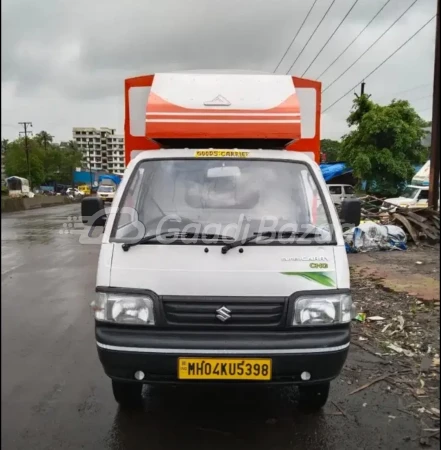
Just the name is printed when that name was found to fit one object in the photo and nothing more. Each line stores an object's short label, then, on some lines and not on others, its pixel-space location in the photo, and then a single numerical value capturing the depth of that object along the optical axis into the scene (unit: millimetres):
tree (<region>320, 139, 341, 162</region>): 54188
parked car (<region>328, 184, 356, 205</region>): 25547
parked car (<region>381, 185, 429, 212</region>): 13984
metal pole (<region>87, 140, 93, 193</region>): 60078
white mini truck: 2871
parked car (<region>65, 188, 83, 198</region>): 47766
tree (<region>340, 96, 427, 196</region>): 20219
